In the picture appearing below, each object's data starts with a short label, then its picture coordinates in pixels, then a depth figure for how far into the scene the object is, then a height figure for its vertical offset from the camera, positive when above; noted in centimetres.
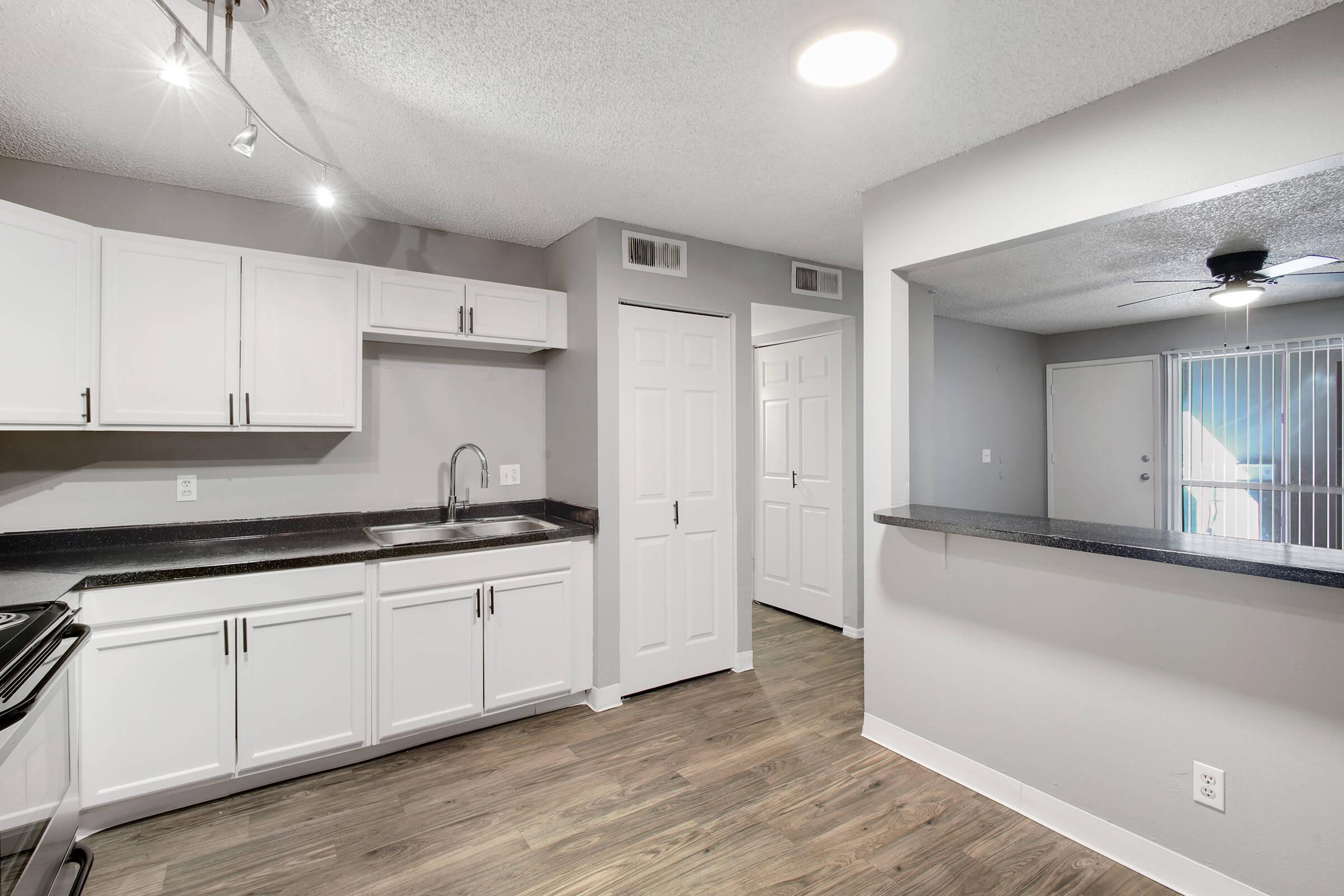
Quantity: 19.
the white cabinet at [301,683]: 232 -89
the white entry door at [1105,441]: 538 +8
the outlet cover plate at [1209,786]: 179 -97
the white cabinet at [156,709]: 208 -89
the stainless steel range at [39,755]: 120 -67
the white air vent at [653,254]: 318 +102
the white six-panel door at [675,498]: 323 -26
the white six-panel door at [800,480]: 427 -22
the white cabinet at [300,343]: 258 +46
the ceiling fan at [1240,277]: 327 +91
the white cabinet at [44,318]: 208 +46
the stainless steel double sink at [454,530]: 307 -41
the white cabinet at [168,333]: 234 +45
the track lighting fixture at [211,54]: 154 +102
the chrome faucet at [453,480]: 322 -16
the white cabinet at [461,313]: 286 +67
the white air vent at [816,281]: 383 +105
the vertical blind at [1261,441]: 443 +7
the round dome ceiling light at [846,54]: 168 +111
